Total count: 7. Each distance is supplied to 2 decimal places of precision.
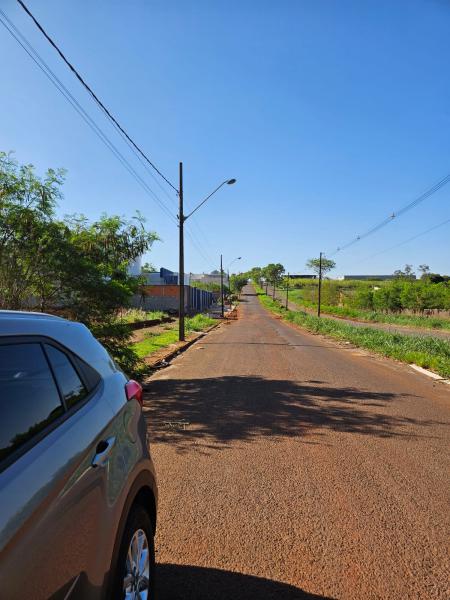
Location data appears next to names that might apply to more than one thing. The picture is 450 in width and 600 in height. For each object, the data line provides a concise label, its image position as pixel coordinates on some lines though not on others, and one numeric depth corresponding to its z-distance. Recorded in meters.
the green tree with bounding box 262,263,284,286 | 179.12
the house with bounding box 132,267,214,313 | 48.53
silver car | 1.45
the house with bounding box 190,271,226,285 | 173.38
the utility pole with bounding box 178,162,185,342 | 21.33
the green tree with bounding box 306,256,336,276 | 142.27
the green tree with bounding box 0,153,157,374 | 8.26
